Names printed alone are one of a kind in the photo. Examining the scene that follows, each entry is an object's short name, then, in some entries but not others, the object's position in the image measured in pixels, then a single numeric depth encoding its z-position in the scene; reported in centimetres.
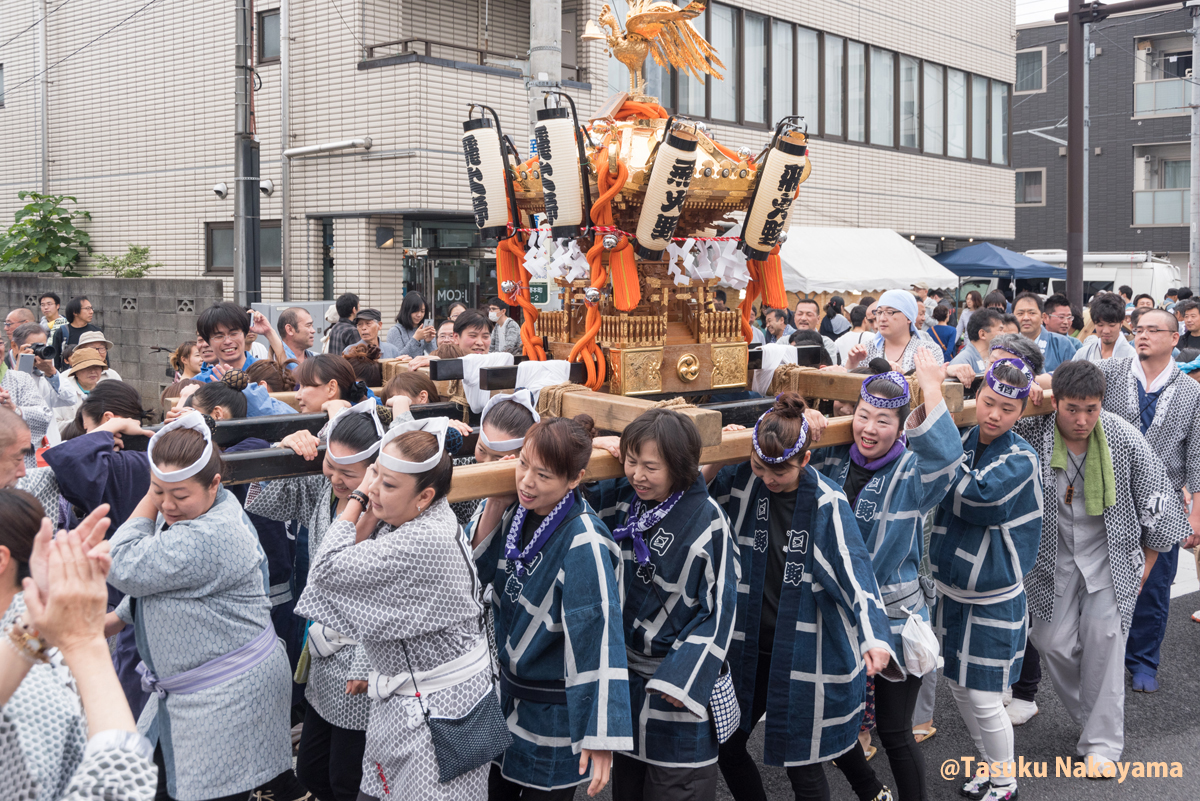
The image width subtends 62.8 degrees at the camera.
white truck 2391
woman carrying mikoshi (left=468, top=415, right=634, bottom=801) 281
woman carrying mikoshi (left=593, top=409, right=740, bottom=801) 299
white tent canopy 1518
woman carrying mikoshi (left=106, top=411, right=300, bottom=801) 275
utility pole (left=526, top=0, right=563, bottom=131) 703
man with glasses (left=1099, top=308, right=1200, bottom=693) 523
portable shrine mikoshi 398
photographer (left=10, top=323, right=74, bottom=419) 707
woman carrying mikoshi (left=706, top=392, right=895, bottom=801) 323
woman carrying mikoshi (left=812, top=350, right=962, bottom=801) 352
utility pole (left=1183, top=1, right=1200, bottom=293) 1956
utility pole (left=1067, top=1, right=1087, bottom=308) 1168
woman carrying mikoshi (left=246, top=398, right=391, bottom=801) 304
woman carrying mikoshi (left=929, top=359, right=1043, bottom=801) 384
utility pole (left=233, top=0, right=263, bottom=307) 1007
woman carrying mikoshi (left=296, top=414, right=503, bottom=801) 261
